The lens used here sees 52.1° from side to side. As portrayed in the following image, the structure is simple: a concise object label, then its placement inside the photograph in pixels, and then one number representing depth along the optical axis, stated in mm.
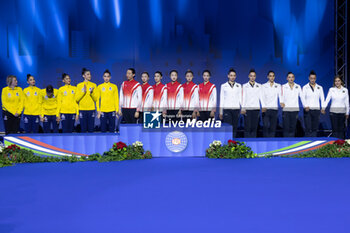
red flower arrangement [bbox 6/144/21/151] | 6566
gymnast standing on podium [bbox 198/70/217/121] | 8234
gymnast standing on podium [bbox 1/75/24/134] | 8414
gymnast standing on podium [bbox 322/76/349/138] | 8484
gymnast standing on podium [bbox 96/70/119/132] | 8234
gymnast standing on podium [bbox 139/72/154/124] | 8250
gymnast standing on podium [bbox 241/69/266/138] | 8484
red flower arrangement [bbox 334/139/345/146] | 7156
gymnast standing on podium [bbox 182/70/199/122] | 8336
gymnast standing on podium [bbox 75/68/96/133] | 8352
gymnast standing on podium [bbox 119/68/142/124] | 8109
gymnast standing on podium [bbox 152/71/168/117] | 8352
